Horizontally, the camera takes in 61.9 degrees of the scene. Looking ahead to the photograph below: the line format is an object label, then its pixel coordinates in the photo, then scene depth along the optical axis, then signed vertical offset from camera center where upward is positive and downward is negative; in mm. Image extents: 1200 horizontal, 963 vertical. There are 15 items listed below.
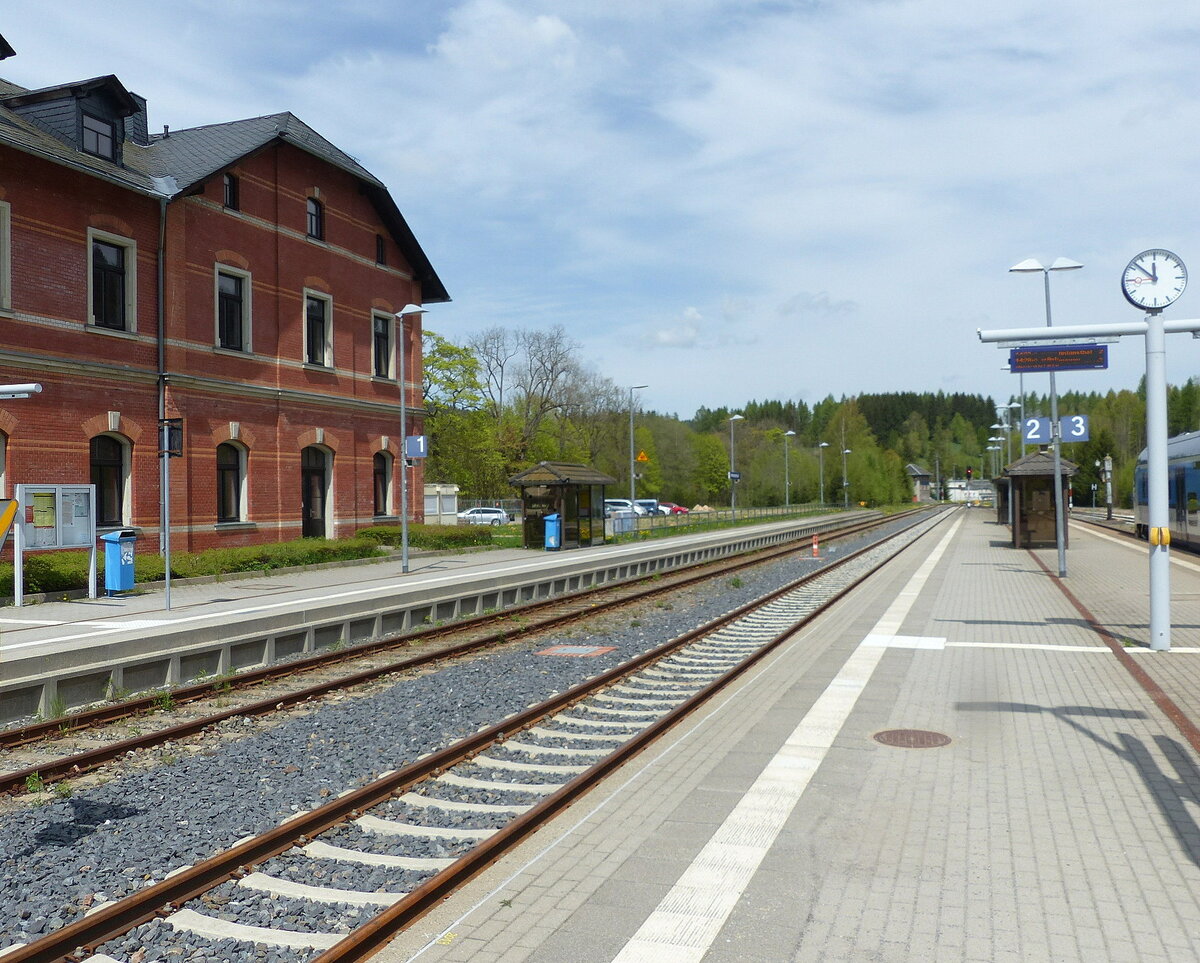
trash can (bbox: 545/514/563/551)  33719 -1621
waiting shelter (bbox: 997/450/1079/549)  31375 -734
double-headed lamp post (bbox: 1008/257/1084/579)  18109 +1355
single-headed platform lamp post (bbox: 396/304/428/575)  24375 +12
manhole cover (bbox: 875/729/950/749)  7746 -2047
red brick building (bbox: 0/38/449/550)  20812 +4254
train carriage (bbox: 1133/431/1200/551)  28344 -307
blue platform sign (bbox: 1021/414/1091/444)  23797 +1188
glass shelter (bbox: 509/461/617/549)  33438 -513
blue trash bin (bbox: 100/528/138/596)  18797 -1368
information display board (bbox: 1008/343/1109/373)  12016 +1463
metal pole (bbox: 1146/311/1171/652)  11648 -28
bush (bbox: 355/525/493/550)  29797 -1598
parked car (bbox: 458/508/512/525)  57469 -1857
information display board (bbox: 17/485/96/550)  17594 -499
